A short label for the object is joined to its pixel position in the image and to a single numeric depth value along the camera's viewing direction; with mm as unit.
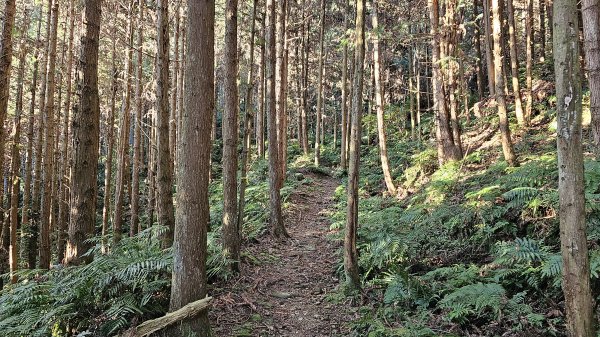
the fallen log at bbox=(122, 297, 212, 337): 4371
